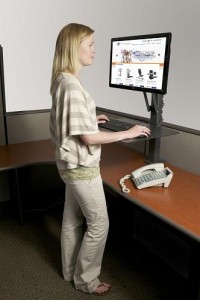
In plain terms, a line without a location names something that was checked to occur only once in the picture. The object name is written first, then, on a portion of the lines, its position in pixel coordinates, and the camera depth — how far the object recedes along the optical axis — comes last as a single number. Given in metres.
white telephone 1.52
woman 1.33
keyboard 1.81
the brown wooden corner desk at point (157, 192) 1.23
